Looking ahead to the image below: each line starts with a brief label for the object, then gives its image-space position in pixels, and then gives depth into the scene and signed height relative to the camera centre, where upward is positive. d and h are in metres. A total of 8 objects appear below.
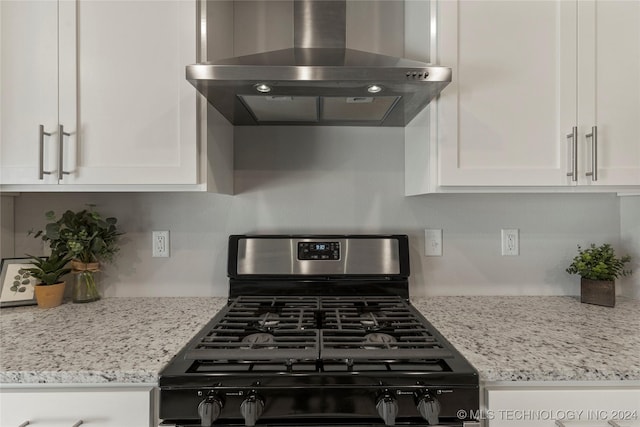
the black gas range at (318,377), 0.83 -0.39
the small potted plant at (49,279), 1.37 -0.26
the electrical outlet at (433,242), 1.58 -0.12
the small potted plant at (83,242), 1.39 -0.11
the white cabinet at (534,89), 1.21 +0.45
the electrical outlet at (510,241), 1.58 -0.12
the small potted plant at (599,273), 1.39 -0.23
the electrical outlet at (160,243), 1.56 -0.13
